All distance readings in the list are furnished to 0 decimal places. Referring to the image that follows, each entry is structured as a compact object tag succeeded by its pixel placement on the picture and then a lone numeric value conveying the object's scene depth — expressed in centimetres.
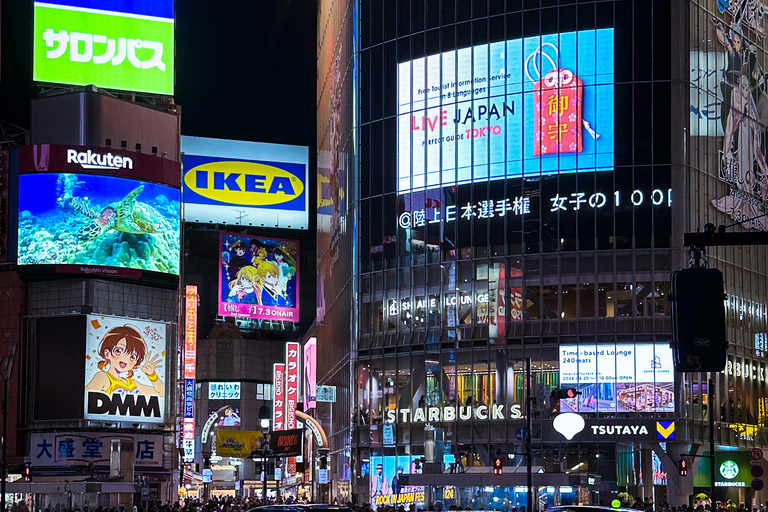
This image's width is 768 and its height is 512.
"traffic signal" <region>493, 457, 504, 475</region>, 4456
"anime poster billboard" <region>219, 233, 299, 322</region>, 12081
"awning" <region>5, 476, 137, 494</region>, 5162
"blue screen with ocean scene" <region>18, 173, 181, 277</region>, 7350
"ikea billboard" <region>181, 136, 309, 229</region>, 12256
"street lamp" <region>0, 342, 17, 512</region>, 4379
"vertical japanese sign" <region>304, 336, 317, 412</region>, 9456
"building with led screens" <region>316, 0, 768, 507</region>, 6306
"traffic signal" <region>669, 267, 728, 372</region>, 1221
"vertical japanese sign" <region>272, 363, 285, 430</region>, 8906
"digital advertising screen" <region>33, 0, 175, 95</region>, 8100
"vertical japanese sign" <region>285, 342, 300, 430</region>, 8938
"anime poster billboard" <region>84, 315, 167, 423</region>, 7394
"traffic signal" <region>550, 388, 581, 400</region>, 3872
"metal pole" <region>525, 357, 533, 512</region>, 3775
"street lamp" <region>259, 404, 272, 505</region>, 13400
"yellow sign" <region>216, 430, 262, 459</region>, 6525
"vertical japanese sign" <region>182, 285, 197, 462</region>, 8969
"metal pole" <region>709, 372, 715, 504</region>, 3186
